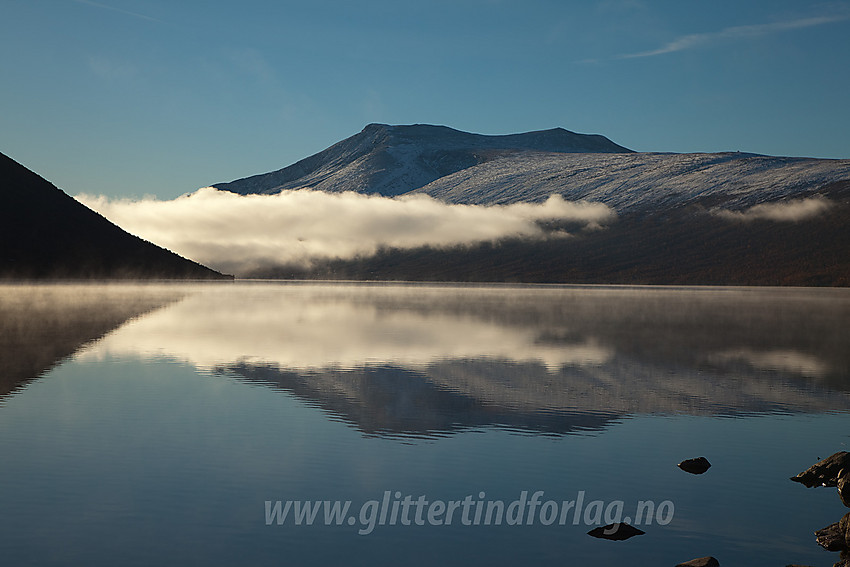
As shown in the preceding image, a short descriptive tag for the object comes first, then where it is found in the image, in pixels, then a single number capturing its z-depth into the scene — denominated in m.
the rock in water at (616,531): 13.25
